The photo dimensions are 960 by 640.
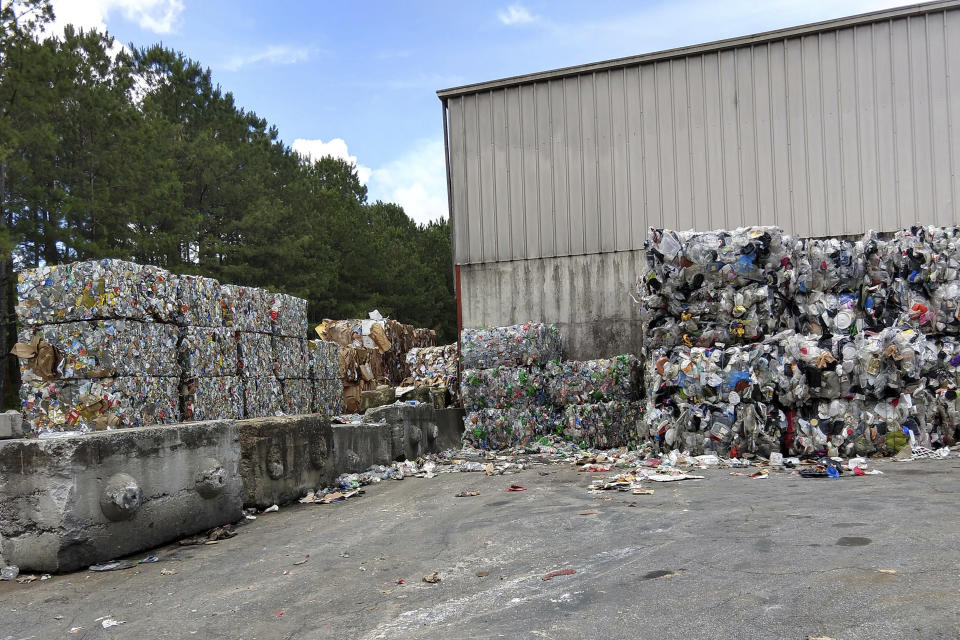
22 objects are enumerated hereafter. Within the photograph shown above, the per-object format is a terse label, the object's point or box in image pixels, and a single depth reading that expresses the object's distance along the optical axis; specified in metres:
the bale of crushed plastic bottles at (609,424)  10.12
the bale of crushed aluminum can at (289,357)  8.66
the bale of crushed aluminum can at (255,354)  7.87
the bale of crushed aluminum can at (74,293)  6.09
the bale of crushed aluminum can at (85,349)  6.02
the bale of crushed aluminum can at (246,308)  7.73
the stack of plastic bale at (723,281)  8.44
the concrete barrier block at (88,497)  4.47
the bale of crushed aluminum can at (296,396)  8.92
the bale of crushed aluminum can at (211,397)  6.99
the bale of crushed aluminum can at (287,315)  8.61
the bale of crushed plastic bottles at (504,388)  10.66
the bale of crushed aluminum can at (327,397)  10.00
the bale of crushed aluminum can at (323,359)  9.95
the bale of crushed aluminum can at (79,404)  6.02
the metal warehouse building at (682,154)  10.67
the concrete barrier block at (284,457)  6.40
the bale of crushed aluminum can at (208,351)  6.99
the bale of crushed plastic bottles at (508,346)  10.77
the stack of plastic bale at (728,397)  8.06
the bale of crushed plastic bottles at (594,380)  10.26
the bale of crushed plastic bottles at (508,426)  10.62
